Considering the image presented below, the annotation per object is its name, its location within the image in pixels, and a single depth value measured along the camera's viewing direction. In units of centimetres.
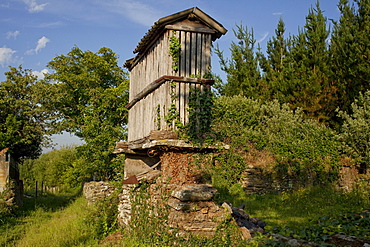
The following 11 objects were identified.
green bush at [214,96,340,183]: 1551
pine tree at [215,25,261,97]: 2450
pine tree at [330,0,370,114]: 1817
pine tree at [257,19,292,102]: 2222
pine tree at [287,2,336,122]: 2045
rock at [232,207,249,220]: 881
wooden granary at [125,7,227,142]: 774
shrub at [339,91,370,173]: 1553
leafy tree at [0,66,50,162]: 1602
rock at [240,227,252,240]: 675
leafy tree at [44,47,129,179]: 1828
